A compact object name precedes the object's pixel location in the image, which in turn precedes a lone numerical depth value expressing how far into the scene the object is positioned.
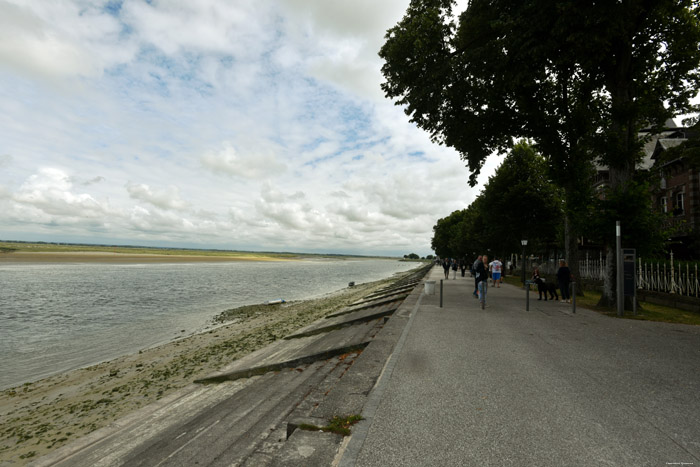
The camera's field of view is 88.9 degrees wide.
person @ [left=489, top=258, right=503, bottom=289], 23.80
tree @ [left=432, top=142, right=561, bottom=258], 29.23
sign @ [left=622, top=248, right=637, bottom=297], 12.80
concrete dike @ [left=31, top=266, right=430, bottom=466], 3.93
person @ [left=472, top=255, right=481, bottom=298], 14.46
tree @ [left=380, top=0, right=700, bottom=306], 12.61
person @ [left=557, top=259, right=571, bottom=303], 16.77
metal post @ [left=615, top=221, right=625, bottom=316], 12.80
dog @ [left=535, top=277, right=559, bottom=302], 17.38
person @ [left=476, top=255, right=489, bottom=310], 13.61
